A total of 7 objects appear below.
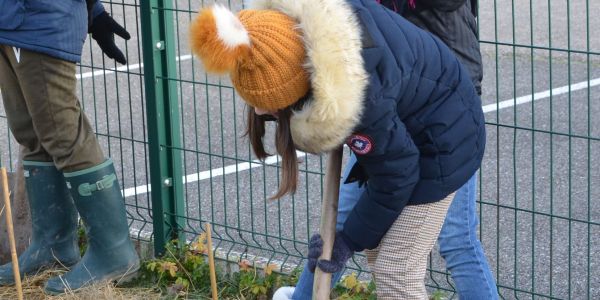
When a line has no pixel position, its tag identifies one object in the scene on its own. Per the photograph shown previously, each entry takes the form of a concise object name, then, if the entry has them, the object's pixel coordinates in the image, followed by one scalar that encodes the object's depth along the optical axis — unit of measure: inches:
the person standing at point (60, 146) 154.3
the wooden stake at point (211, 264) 123.6
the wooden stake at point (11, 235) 132.5
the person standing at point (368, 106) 109.3
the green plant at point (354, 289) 163.5
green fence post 175.5
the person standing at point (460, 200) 136.9
